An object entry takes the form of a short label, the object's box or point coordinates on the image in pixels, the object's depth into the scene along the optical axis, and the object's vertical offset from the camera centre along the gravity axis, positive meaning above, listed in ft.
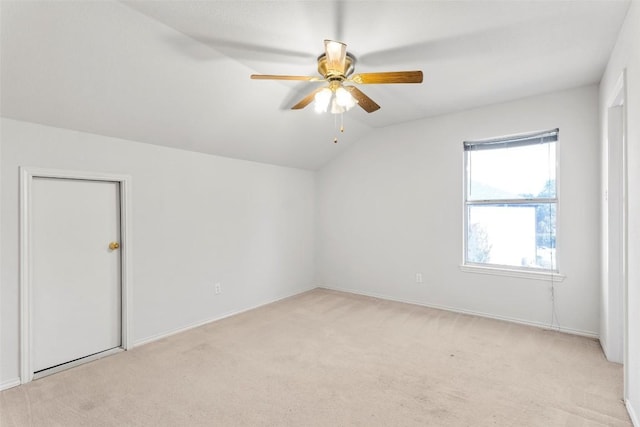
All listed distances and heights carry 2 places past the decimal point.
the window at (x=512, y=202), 11.36 +0.45
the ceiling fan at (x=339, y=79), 6.60 +3.08
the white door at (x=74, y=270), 8.35 -1.61
